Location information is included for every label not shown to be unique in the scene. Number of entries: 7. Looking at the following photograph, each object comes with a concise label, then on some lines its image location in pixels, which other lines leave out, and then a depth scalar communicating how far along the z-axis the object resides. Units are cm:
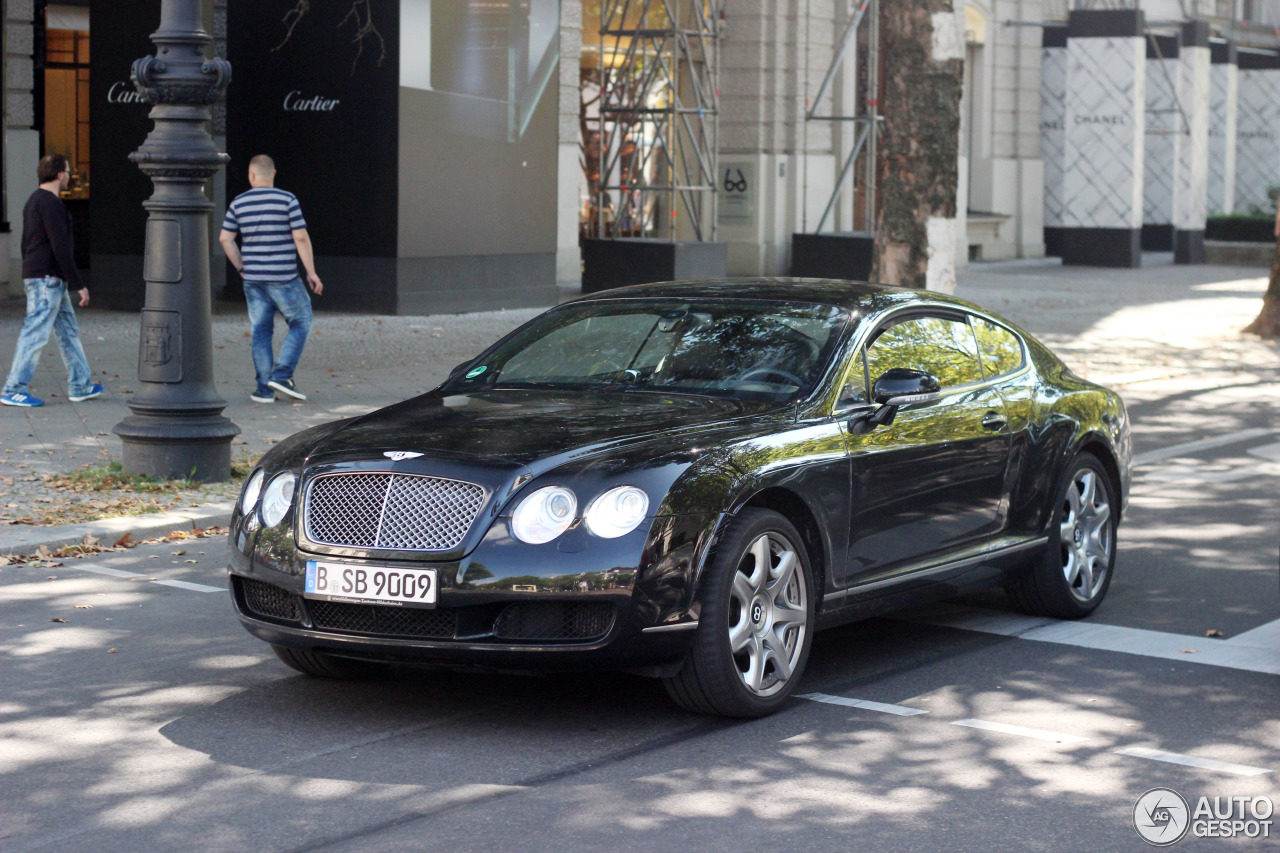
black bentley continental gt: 553
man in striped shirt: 1359
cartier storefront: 2061
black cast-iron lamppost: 1034
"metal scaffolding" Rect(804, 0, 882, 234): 2897
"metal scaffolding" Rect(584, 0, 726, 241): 2638
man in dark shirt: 1287
